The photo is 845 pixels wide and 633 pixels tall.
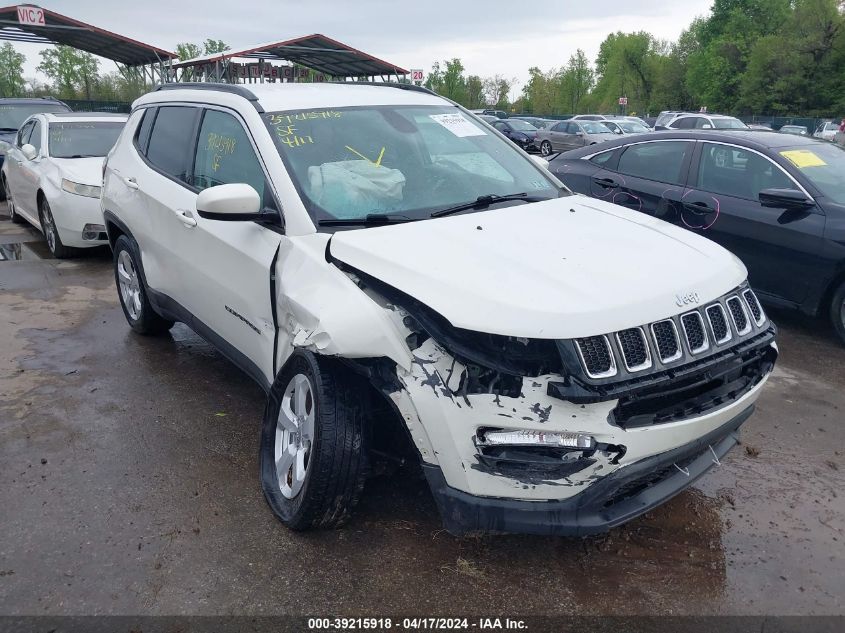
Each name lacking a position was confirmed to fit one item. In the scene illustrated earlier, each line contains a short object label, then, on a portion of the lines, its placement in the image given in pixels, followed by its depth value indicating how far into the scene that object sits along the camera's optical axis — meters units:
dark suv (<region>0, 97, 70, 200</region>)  13.35
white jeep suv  2.41
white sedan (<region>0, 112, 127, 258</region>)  7.78
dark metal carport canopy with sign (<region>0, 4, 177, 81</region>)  21.72
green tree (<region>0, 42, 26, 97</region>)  62.92
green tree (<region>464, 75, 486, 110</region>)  87.73
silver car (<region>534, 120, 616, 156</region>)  26.39
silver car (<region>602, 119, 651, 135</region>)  28.17
